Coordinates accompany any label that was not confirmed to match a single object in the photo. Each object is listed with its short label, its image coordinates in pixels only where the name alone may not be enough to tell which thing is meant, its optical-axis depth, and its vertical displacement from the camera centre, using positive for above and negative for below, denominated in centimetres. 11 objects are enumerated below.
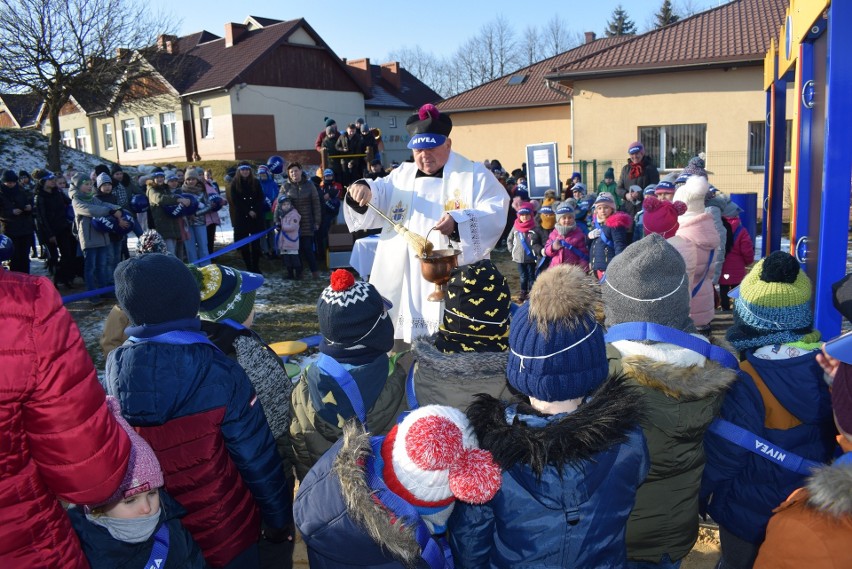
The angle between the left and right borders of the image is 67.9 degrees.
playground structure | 317 +16
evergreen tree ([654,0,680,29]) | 4966 +1293
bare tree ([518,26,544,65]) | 6650 +1401
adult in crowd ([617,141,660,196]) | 1062 +19
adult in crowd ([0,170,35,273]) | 936 -10
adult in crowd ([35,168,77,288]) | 952 -23
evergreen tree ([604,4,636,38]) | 5709 +1418
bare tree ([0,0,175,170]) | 2305 +574
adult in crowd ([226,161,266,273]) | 1067 -12
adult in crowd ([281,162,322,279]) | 1015 -9
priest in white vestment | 404 -8
